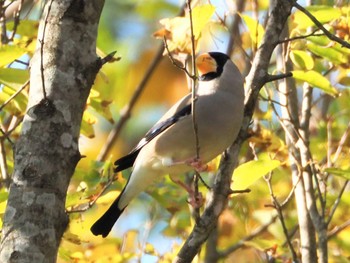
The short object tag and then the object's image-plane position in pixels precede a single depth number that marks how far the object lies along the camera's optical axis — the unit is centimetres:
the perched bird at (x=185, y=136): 687
